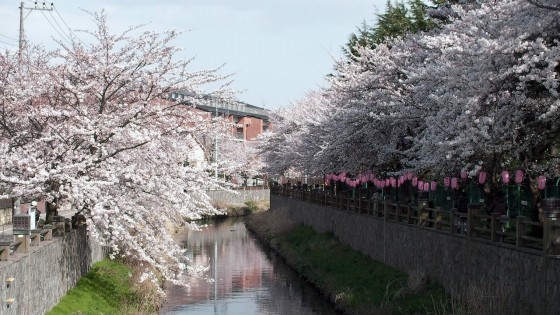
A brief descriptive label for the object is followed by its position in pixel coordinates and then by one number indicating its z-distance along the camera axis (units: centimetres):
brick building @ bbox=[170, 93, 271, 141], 11219
